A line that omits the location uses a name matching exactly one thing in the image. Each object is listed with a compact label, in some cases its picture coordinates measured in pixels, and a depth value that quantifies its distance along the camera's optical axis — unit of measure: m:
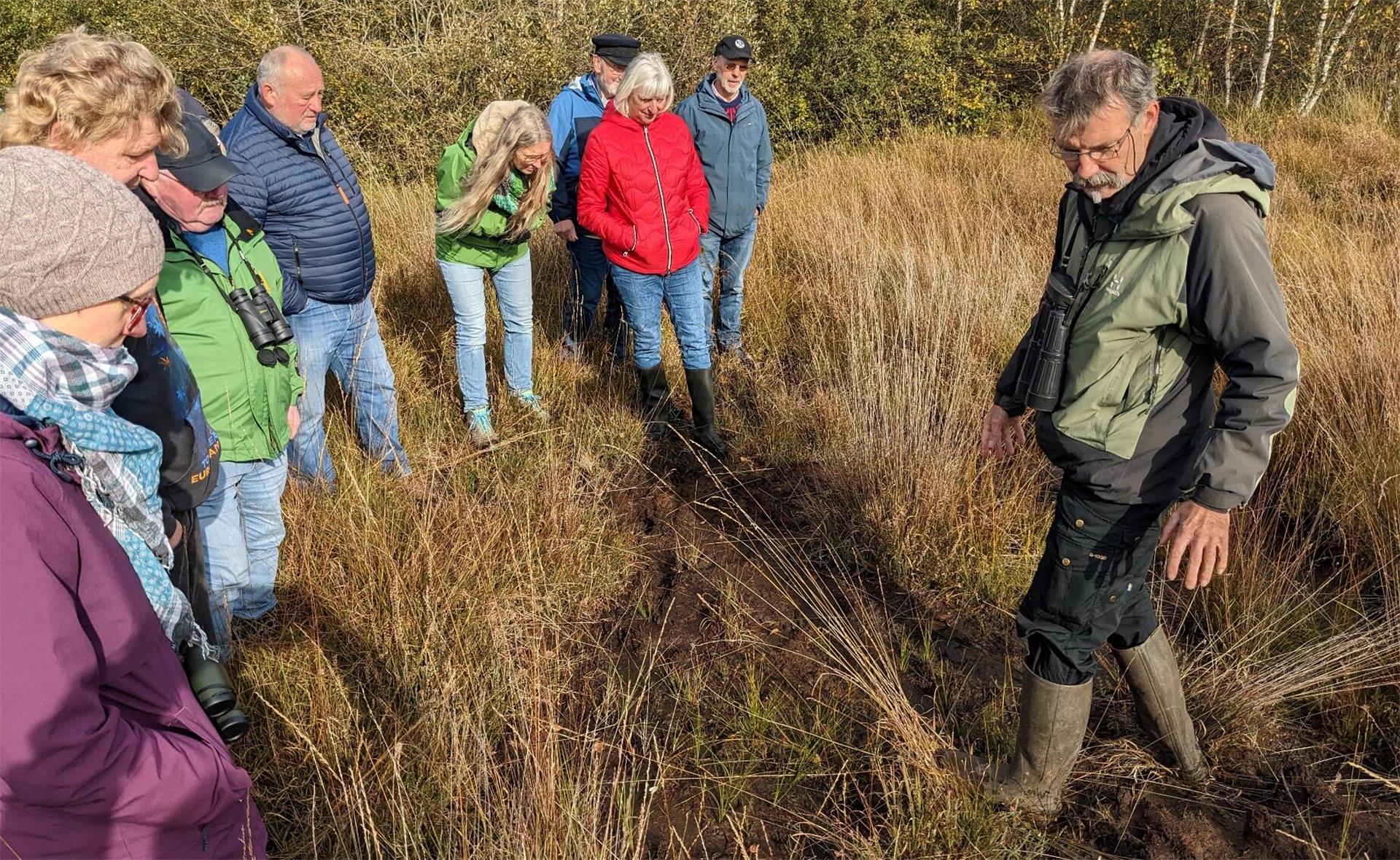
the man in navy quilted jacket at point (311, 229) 3.47
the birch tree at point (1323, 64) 8.84
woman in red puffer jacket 4.25
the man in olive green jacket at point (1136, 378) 1.87
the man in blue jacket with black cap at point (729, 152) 5.29
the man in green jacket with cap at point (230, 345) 2.49
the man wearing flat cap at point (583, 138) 5.45
